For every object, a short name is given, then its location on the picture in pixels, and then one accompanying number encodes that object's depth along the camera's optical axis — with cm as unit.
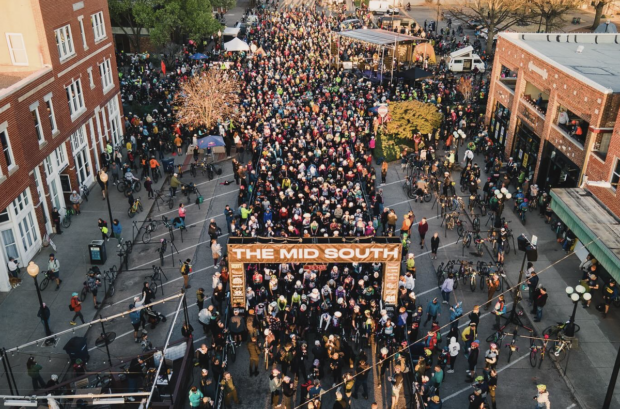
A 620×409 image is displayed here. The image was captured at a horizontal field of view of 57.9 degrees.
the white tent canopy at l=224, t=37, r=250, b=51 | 5875
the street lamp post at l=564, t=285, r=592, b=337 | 1767
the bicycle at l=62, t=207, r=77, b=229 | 2865
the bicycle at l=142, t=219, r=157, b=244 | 2717
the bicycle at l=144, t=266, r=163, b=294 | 2314
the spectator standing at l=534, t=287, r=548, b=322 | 2077
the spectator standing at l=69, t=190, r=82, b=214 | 2945
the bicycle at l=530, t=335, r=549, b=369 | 1891
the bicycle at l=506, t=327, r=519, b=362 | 1872
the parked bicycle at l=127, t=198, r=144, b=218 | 2942
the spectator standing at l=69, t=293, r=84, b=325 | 2066
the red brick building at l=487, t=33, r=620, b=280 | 2373
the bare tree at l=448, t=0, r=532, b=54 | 6656
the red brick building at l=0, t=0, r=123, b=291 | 2364
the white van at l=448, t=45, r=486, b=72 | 5631
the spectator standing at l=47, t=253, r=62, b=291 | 2309
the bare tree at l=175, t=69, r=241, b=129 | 3769
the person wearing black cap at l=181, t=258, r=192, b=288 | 2292
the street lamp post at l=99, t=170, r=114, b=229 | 2512
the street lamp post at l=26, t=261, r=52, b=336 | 1770
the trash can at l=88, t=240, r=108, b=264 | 2478
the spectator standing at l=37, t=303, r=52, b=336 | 1991
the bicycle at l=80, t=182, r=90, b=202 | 3141
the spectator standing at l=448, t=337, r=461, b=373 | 1804
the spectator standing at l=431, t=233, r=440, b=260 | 2497
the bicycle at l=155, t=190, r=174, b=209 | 3042
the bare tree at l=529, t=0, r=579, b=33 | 6762
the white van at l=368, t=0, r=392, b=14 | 9088
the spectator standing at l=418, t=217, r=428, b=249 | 2612
